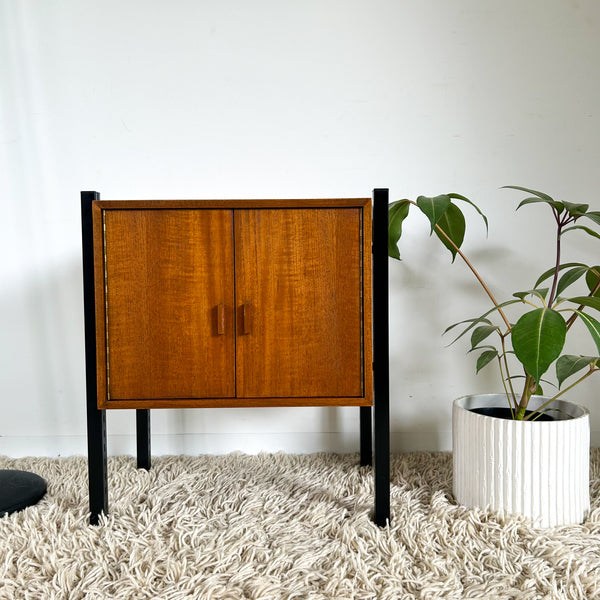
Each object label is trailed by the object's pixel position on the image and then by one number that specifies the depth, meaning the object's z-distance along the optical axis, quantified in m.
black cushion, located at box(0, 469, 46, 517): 1.18
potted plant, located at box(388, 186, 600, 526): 1.09
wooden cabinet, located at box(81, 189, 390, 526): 1.08
